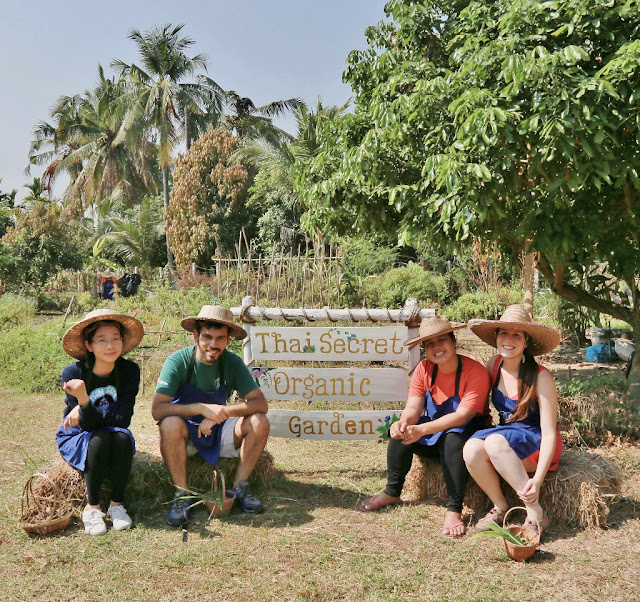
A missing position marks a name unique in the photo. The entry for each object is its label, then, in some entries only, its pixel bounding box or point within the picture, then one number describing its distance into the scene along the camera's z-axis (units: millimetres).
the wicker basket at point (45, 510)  3518
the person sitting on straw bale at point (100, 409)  3654
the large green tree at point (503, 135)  3945
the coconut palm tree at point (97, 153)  28859
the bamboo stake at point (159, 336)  9005
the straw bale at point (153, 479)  3946
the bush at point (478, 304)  12031
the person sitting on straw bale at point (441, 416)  3707
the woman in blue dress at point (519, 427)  3449
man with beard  3887
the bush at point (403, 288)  13344
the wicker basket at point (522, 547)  3184
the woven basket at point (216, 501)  3766
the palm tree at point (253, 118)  27161
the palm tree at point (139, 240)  25656
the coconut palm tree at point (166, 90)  25562
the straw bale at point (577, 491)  3555
